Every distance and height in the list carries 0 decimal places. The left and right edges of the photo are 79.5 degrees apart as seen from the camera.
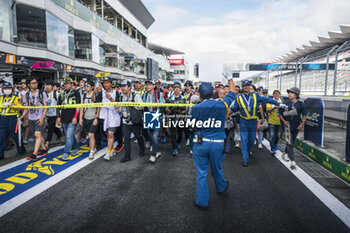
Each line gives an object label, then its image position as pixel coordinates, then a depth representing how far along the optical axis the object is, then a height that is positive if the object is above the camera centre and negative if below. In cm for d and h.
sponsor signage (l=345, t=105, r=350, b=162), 475 -100
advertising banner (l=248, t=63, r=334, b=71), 954 +185
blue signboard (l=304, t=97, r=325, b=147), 609 -65
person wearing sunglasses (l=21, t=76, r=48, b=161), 546 -15
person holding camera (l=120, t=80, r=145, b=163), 513 -48
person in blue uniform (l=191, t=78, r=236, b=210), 303 -58
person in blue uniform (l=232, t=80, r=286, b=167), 495 -47
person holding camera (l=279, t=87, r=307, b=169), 482 -41
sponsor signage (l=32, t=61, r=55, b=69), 1360 +209
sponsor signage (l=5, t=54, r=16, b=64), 1155 +211
